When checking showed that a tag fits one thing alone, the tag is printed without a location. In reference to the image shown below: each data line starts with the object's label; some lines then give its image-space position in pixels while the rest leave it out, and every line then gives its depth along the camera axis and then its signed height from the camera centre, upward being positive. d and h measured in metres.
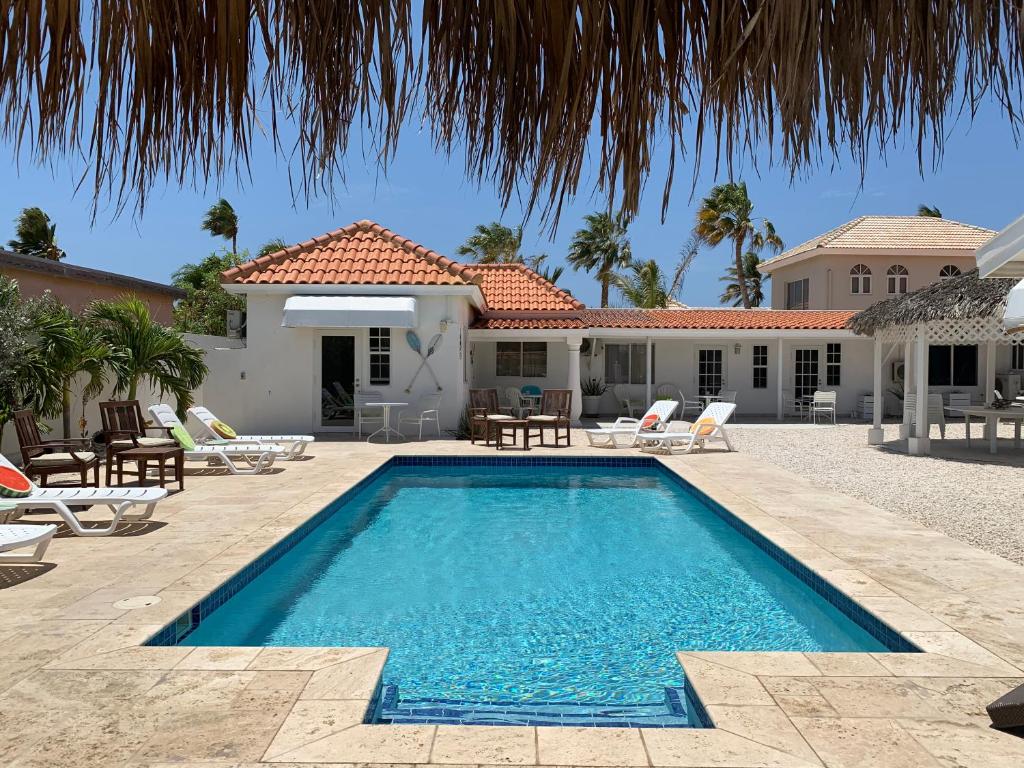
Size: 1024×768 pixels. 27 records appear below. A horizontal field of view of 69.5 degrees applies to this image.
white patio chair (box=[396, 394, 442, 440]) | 18.48 -0.67
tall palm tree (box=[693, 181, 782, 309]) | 45.25 +10.33
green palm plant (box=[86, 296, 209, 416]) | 13.84 +0.70
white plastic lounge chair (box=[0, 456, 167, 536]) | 7.51 -1.22
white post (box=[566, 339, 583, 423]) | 21.14 +0.53
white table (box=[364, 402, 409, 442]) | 17.75 -0.96
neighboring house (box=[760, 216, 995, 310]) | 29.50 +5.16
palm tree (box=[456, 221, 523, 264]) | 49.41 +9.57
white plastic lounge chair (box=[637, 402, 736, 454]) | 16.22 -1.03
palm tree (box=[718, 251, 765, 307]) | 51.81 +7.58
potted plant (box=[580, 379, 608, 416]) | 25.62 -0.22
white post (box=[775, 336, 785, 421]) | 23.86 +0.09
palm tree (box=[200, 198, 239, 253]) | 49.81 +11.15
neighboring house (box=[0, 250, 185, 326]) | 15.88 +2.56
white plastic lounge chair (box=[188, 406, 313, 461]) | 14.21 -1.10
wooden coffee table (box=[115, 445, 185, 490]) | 10.39 -1.04
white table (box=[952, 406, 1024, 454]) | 15.38 -0.51
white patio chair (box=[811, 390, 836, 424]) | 22.53 -0.40
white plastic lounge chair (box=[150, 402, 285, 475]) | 12.38 -1.15
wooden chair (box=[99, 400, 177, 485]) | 10.86 -0.67
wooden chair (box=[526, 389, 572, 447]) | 17.84 -0.43
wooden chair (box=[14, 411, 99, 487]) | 9.25 -0.90
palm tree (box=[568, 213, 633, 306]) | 47.53 +8.73
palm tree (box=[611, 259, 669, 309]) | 43.69 +6.03
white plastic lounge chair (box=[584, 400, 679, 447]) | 17.11 -1.00
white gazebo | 14.80 +1.47
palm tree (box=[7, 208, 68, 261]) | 39.19 +8.03
